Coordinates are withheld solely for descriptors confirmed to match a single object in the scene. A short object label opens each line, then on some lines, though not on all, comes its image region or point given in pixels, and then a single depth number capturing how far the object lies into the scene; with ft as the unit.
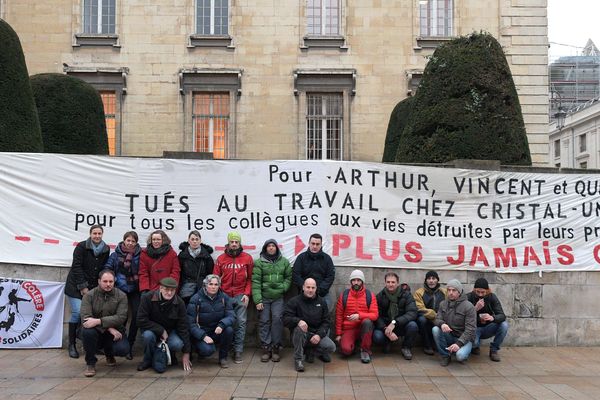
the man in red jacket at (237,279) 25.38
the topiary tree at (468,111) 30.63
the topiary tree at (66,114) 42.50
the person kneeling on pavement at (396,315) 25.61
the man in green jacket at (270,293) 25.41
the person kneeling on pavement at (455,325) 24.52
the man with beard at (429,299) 26.37
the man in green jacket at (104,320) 23.02
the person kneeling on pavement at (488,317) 25.41
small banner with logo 26.43
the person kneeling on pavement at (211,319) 24.14
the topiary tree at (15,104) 29.66
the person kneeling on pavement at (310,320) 24.20
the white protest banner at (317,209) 27.63
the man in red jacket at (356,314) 25.23
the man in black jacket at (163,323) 23.24
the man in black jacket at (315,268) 25.84
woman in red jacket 24.89
